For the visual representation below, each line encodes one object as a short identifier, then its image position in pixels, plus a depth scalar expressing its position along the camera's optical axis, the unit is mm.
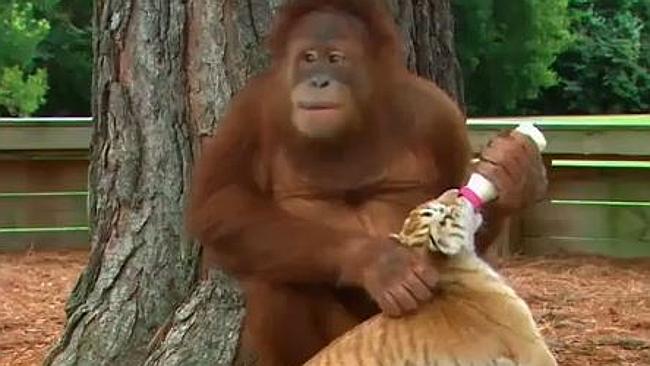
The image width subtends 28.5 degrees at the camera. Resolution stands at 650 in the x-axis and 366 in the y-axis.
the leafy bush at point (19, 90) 12250
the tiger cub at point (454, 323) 2803
